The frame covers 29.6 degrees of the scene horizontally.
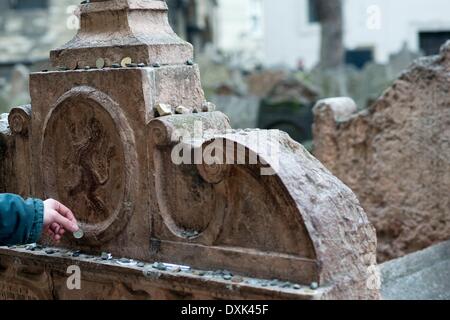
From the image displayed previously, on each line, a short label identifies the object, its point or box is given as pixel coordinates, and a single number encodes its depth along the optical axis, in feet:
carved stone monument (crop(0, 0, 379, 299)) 11.01
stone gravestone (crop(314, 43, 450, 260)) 18.49
